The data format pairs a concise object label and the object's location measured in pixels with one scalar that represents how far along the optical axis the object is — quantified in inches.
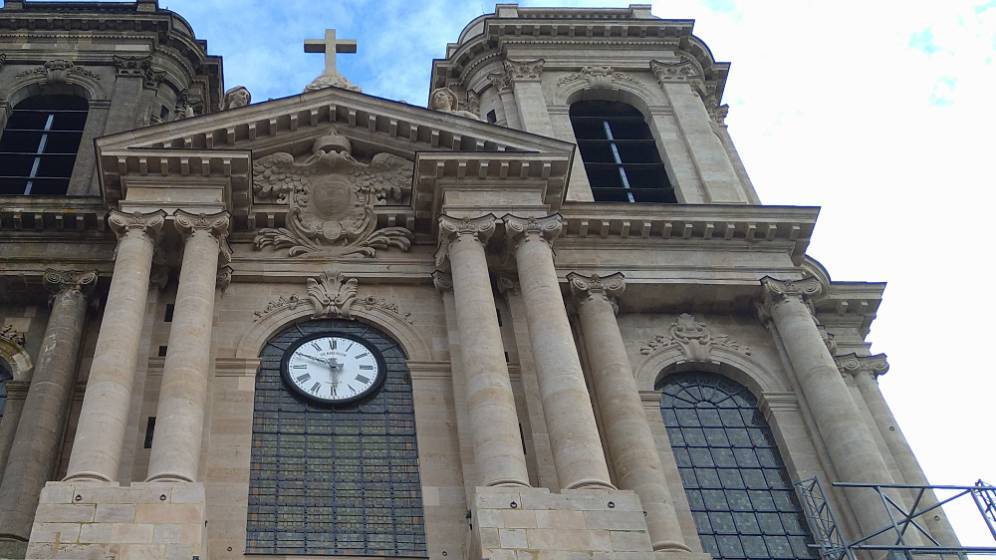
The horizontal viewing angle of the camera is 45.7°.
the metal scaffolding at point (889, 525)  678.5
